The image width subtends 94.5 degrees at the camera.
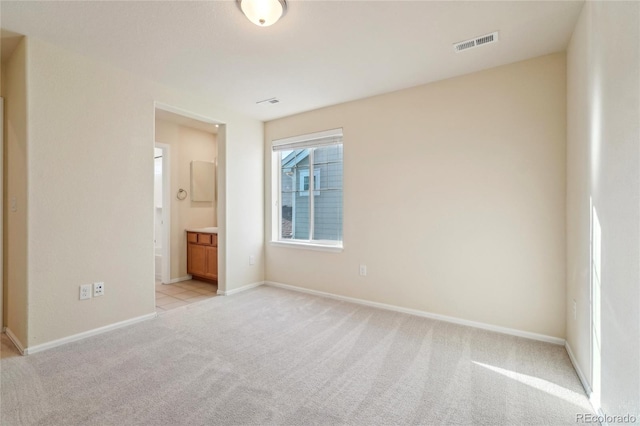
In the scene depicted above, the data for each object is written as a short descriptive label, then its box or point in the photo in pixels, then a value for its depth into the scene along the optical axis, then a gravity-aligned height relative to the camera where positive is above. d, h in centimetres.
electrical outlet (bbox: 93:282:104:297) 278 -72
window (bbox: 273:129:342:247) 404 +34
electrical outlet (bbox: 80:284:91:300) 270 -72
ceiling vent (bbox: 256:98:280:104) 369 +142
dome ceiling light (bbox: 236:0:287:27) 188 +132
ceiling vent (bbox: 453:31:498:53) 233 +138
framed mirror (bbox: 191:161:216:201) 511 +57
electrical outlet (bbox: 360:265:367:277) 367 -73
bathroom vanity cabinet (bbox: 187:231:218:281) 462 -68
